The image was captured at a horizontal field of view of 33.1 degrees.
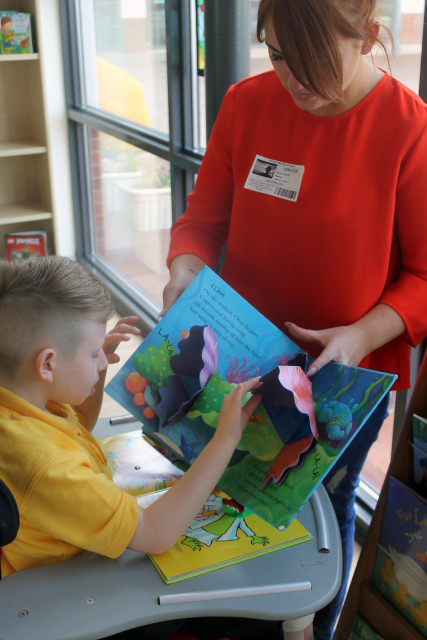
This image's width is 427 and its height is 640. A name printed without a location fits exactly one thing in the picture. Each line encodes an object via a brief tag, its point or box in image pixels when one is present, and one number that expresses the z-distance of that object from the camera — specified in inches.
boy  41.9
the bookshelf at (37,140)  158.2
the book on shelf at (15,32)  147.9
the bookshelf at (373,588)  50.3
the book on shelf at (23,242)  163.8
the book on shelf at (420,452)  48.8
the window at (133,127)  116.8
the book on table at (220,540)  43.8
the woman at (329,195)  46.2
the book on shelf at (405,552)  49.7
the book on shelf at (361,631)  56.0
